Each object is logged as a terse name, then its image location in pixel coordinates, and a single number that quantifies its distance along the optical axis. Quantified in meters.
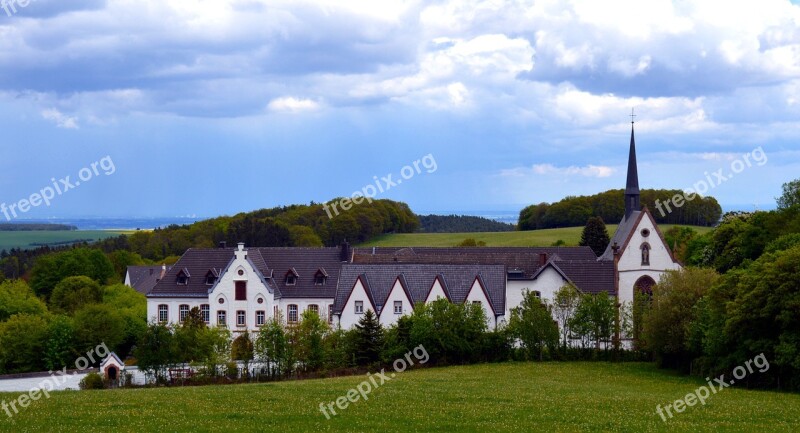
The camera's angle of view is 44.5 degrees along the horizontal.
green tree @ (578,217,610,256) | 136.25
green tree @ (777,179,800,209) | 111.61
